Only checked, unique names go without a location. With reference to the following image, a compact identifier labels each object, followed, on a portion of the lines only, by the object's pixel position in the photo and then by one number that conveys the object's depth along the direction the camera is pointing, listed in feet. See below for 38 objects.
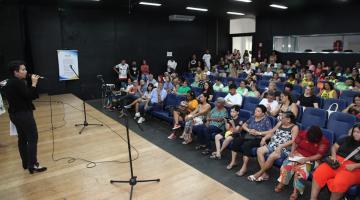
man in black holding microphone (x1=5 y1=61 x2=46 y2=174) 11.35
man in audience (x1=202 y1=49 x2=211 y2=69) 44.01
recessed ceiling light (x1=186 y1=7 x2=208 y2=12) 34.06
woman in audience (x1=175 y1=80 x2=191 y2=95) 25.11
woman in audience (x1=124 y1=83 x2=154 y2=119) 23.41
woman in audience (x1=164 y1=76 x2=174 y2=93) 26.82
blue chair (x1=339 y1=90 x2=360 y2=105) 19.48
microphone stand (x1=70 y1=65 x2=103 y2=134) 20.01
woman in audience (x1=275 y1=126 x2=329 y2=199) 11.00
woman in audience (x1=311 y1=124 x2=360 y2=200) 9.73
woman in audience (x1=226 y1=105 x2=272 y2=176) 13.29
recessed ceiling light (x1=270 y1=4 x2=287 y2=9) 32.54
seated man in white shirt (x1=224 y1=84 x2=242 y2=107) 19.74
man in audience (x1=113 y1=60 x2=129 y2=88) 35.63
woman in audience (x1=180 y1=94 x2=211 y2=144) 17.37
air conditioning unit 39.85
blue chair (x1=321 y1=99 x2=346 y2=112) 17.37
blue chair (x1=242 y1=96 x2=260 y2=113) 18.50
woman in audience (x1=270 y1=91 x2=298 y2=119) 16.01
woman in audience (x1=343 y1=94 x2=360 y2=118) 15.43
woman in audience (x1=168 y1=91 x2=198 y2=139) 18.61
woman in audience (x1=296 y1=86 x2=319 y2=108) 18.25
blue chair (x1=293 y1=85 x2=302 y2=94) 23.12
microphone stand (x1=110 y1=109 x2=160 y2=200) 11.36
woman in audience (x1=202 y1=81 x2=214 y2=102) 22.41
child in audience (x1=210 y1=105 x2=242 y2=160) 14.60
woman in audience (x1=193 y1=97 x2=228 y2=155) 15.88
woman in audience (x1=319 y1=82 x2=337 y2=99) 20.25
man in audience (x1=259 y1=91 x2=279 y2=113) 17.35
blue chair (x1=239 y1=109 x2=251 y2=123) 15.68
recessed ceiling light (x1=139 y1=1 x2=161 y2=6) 29.38
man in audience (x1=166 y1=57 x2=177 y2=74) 40.81
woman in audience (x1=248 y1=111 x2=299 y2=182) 12.23
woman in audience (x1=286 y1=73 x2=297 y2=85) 26.26
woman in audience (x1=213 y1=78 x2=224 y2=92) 25.81
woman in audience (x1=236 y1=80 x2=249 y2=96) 22.52
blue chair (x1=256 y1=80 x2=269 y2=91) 26.71
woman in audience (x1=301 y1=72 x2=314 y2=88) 25.67
